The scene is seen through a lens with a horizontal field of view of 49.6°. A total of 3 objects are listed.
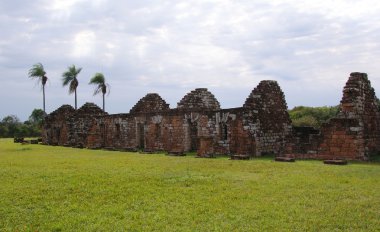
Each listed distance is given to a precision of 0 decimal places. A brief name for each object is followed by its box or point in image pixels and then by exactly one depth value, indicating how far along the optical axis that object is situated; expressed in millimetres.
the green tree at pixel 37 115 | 59562
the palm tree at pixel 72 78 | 48812
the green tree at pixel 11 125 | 53750
